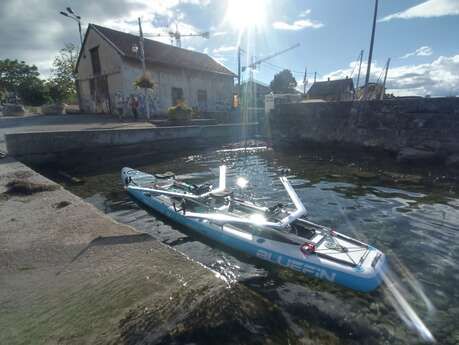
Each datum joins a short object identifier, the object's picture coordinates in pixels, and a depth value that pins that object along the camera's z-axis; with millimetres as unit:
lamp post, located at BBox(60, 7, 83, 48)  23038
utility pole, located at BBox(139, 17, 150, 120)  18112
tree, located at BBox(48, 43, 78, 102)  43875
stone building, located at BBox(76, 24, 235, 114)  23562
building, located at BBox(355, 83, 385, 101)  23617
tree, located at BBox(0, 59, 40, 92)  53419
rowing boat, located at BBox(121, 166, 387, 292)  4195
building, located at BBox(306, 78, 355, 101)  44094
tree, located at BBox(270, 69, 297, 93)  61766
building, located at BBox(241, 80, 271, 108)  45225
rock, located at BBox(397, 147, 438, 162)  14544
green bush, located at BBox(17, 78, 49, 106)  45219
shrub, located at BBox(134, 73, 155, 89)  19469
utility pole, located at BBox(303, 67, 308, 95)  45688
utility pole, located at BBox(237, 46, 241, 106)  33688
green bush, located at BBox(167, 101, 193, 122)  20312
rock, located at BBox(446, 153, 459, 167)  13173
